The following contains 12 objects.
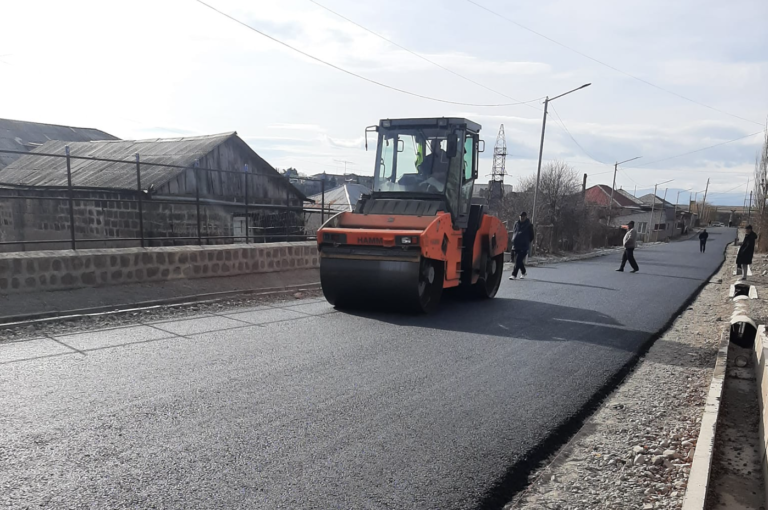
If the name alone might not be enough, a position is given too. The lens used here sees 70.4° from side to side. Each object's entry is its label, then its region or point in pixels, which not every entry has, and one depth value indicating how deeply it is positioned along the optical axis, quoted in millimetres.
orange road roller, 8273
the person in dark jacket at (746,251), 16938
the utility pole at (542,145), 24220
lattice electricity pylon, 39291
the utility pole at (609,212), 45903
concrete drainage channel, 3617
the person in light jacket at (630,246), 18312
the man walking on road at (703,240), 35078
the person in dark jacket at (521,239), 15023
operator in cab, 9352
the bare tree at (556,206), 35281
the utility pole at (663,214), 76812
